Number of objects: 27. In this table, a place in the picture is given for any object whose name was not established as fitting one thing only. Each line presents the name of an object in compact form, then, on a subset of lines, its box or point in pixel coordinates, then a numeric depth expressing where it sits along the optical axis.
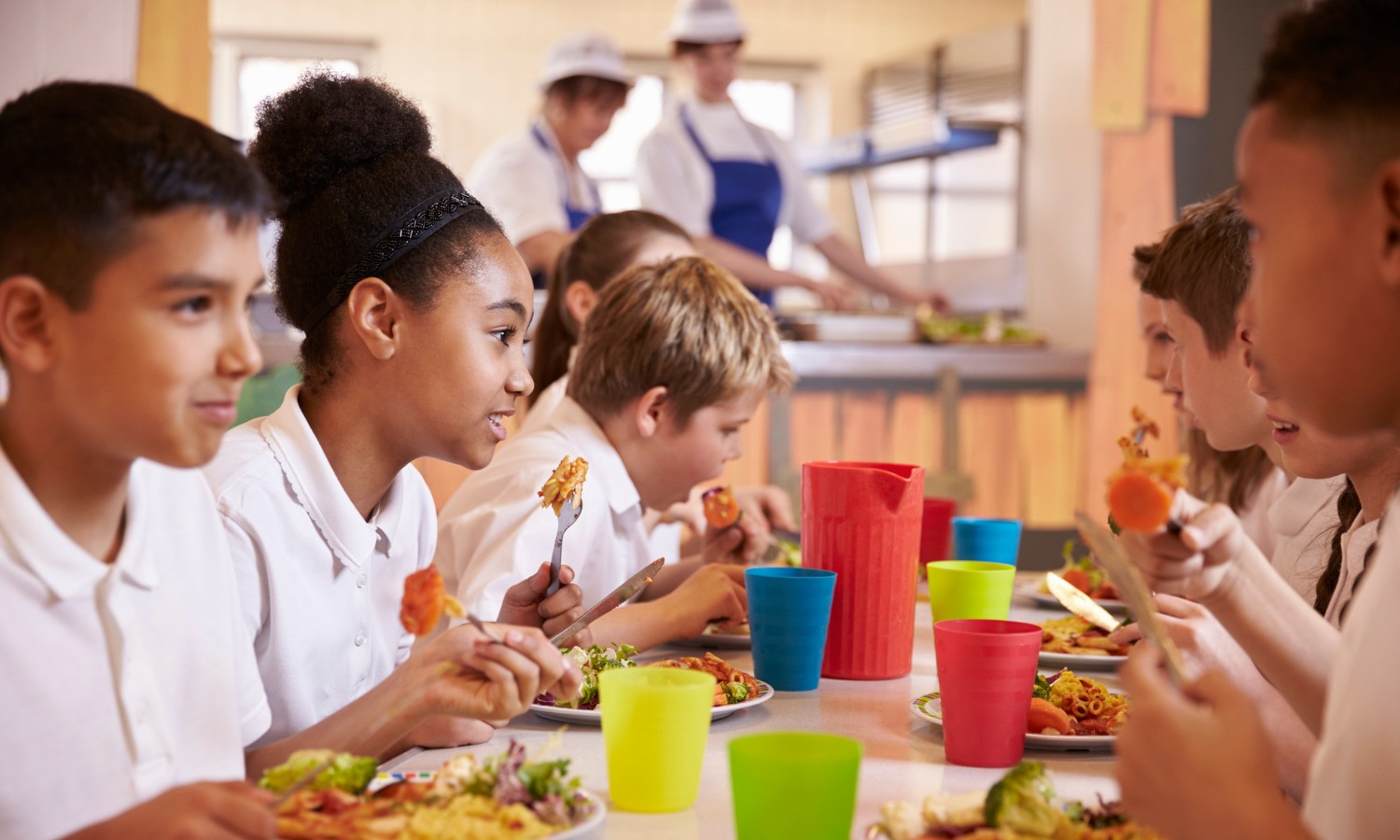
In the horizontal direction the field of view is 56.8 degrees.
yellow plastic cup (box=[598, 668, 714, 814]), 1.04
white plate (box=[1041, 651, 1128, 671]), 1.65
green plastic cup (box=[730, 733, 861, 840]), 0.92
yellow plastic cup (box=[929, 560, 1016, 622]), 1.66
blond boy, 2.03
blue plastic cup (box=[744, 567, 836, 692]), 1.52
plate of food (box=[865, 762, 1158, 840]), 0.95
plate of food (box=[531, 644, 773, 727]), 1.34
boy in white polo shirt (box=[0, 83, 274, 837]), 1.02
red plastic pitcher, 1.60
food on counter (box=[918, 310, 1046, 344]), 4.53
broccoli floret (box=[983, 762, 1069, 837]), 0.95
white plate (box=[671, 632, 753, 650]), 1.80
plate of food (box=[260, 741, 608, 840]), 0.92
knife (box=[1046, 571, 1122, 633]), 1.49
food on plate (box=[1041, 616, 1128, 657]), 1.69
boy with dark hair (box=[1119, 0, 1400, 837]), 0.82
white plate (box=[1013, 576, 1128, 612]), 2.11
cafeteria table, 1.04
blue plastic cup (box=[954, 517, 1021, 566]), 2.11
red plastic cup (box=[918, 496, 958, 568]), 2.17
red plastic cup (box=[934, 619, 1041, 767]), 1.20
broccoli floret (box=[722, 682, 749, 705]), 1.39
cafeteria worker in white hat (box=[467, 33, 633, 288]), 4.48
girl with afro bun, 1.53
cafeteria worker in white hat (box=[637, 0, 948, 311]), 4.82
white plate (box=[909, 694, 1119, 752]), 1.26
